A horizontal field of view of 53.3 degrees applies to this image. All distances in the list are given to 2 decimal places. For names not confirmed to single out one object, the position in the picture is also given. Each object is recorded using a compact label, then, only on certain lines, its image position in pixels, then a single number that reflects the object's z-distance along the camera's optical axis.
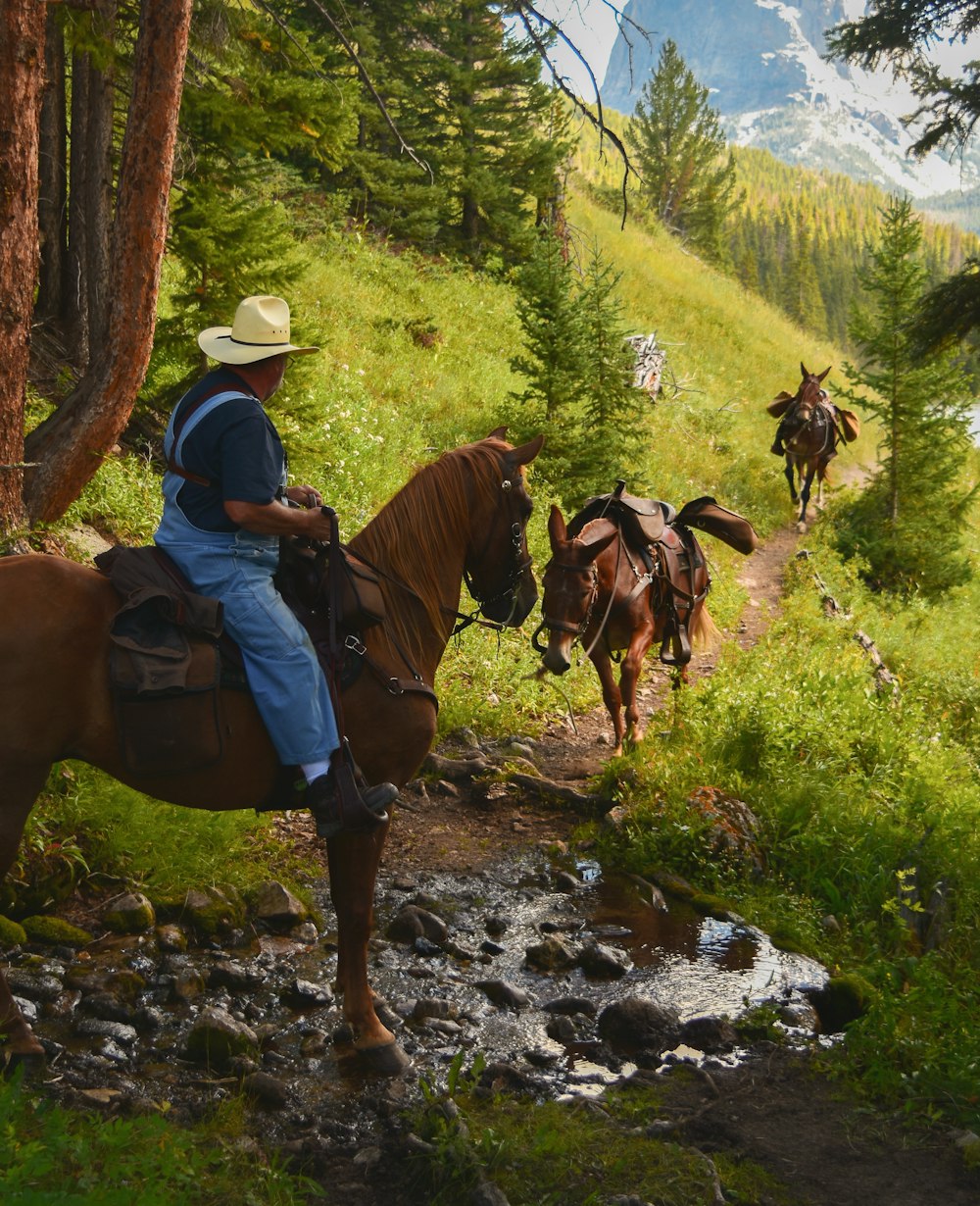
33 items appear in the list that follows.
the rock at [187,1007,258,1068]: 4.61
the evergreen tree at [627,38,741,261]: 56.59
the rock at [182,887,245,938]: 5.87
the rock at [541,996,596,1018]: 5.46
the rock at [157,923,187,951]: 5.59
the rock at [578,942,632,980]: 5.96
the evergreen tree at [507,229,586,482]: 14.70
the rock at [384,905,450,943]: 6.13
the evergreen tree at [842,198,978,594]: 19.00
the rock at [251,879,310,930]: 6.07
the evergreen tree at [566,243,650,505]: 15.60
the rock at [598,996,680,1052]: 5.16
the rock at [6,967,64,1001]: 4.91
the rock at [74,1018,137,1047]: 4.70
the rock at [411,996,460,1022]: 5.27
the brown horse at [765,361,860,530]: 21.80
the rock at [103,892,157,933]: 5.68
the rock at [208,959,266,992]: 5.32
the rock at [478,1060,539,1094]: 4.65
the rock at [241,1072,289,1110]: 4.36
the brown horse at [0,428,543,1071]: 4.11
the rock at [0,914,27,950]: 5.34
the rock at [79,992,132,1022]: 4.86
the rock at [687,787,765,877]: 7.28
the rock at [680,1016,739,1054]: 5.21
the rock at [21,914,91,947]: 5.45
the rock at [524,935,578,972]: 5.96
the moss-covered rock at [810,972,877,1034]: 5.45
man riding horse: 4.34
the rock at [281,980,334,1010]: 5.25
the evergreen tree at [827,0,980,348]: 9.33
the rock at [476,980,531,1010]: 5.50
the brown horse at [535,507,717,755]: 8.19
